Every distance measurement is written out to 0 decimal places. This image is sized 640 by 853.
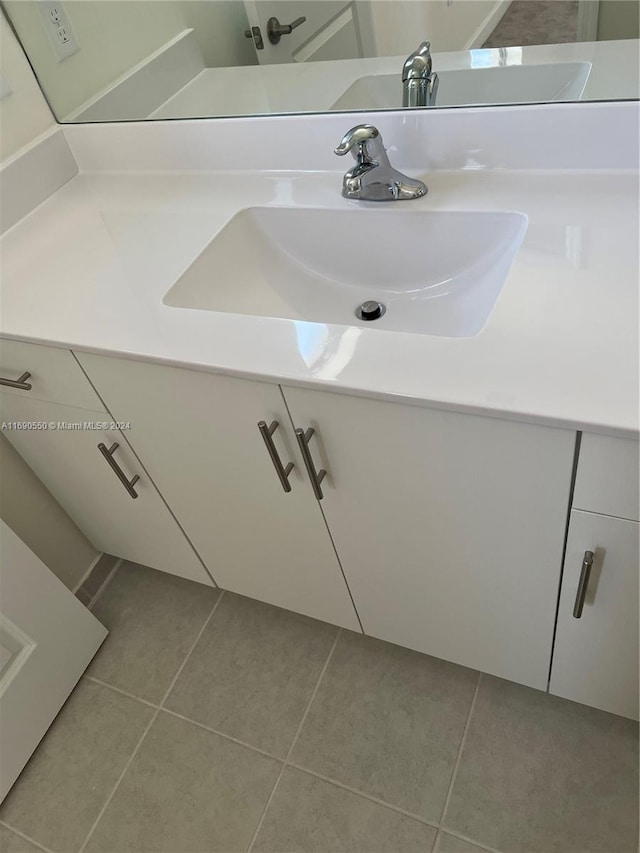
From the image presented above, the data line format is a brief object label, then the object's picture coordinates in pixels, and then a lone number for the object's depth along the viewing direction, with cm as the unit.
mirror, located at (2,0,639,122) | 100
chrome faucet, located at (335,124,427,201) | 104
